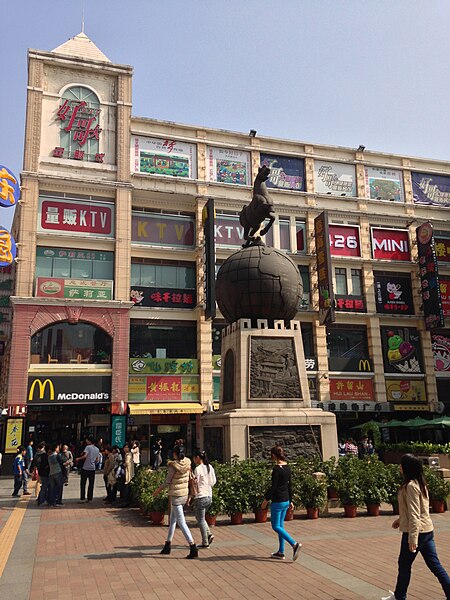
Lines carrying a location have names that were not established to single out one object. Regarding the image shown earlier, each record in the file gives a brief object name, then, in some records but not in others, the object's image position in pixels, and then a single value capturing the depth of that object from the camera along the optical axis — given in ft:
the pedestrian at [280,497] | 25.59
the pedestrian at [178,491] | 26.30
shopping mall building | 91.86
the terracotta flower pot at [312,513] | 36.86
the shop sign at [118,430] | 88.93
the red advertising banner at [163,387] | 94.39
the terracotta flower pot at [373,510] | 37.86
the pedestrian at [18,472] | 56.44
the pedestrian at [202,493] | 28.37
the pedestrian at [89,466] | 50.15
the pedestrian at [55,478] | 47.21
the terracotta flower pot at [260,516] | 35.94
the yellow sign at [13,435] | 84.03
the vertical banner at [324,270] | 100.04
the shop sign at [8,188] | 71.68
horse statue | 48.80
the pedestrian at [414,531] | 17.57
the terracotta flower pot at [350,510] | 37.32
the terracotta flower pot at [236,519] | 35.22
